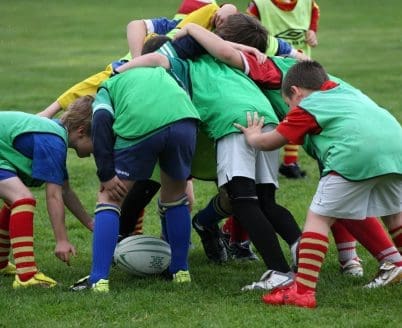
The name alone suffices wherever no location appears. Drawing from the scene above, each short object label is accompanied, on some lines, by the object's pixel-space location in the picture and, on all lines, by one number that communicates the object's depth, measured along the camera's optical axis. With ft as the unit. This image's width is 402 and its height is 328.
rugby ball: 39.96
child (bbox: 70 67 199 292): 36.88
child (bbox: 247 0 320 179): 69.51
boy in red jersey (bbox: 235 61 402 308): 34.81
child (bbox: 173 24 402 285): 38.58
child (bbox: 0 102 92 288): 38.34
